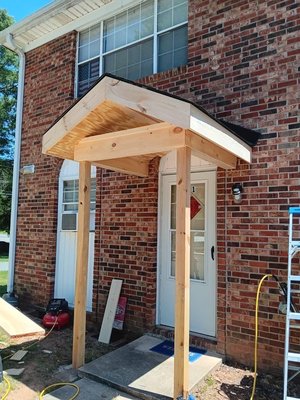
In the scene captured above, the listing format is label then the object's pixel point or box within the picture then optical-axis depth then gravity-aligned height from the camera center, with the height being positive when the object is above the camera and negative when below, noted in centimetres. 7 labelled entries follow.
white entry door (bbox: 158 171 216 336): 503 -36
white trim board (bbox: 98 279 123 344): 543 -131
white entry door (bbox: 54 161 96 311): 689 -12
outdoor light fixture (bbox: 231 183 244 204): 465 +49
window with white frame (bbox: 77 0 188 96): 577 +326
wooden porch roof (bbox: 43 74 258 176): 347 +110
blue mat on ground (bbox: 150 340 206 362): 453 -161
